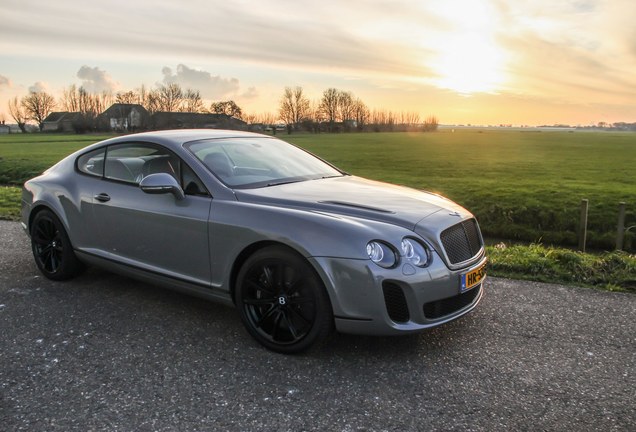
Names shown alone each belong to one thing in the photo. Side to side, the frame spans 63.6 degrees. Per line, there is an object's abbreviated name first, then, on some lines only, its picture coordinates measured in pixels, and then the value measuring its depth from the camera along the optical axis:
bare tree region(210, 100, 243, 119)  95.50
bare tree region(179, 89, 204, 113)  95.50
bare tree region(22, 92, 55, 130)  106.56
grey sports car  3.23
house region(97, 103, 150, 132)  86.38
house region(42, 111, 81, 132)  99.25
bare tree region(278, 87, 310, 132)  109.06
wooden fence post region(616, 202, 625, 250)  11.01
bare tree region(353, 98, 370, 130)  117.94
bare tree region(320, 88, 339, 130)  114.35
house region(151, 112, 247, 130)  81.46
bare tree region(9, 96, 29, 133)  108.12
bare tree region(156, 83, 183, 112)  93.25
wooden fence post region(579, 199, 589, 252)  10.70
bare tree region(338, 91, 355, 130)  115.62
